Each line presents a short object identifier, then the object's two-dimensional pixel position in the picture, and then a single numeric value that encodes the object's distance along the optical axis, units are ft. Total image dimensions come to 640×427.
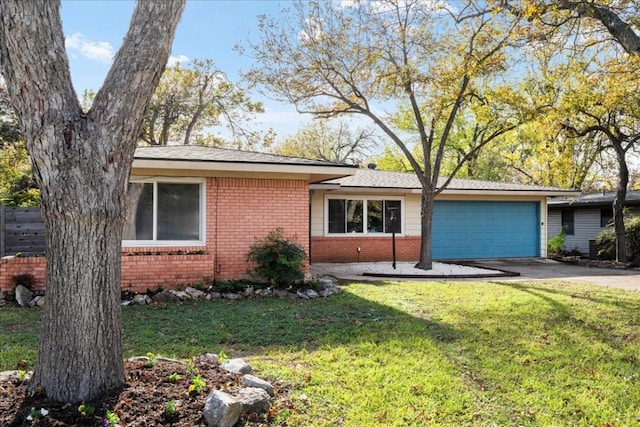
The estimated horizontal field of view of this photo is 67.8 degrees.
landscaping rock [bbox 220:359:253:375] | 14.15
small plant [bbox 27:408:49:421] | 10.37
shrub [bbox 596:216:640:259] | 56.84
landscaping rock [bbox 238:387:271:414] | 11.66
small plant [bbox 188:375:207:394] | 12.05
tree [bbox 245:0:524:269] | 40.16
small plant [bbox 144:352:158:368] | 13.84
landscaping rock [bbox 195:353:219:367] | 14.58
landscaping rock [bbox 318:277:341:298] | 30.47
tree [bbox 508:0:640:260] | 23.72
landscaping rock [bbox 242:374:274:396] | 12.92
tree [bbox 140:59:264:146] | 89.30
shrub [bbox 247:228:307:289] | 30.71
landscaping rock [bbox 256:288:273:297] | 30.19
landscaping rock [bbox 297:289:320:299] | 29.66
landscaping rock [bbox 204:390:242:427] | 10.72
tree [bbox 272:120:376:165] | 128.47
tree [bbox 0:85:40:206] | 67.10
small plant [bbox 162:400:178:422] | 10.88
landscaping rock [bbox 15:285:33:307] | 26.84
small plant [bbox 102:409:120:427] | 10.27
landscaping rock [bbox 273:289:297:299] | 29.90
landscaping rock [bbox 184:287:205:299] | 28.99
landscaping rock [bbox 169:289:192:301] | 28.54
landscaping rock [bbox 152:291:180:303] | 28.14
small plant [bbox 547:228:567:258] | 63.36
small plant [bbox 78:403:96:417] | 10.62
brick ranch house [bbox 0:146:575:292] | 29.99
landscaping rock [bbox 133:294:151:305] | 27.45
